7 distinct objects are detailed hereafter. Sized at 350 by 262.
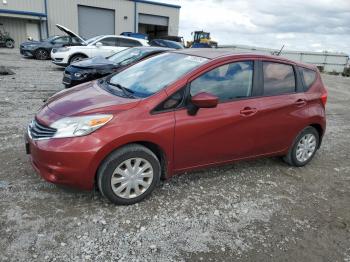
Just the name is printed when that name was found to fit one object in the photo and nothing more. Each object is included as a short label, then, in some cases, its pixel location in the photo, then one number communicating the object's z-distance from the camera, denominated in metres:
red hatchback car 3.29
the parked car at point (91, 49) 13.64
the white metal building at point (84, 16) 28.09
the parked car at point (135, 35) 24.18
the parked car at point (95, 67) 8.56
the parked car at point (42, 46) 17.47
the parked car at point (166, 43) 20.27
